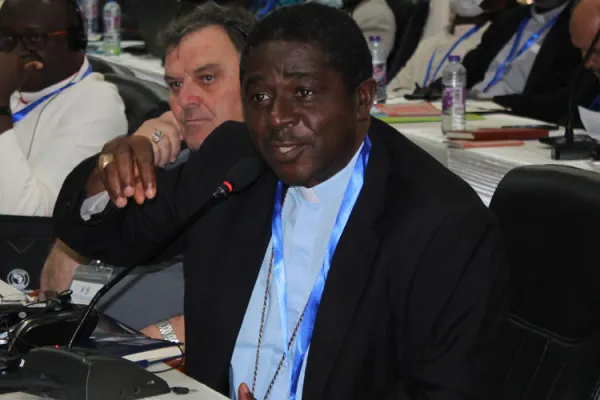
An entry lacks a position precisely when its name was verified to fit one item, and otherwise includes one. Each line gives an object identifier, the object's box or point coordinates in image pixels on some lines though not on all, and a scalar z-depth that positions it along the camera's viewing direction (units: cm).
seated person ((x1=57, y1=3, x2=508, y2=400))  289
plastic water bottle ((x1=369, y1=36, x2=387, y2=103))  810
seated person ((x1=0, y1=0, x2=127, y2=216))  580
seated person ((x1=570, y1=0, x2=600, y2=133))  571
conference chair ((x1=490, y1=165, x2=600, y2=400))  298
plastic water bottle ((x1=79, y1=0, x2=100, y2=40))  1455
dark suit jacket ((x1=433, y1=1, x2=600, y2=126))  719
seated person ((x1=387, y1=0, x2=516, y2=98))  995
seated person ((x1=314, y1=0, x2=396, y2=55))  1120
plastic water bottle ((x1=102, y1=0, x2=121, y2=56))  1264
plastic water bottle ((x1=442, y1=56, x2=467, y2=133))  641
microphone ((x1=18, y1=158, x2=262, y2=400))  258
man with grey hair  431
